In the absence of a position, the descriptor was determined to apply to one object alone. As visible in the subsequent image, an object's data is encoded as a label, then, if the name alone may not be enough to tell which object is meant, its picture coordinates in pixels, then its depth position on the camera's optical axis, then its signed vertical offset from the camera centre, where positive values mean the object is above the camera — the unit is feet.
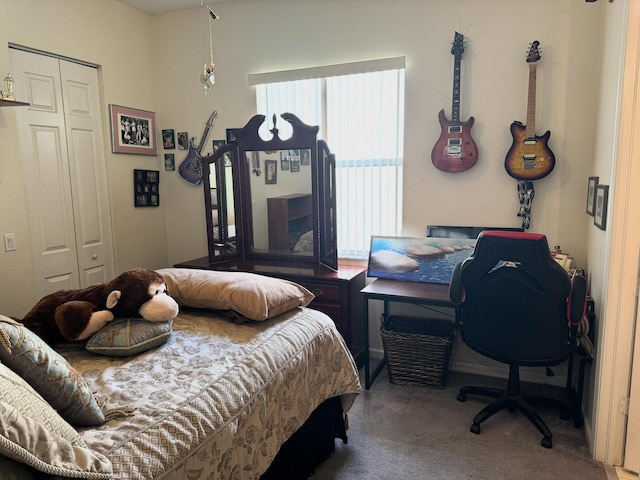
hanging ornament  8.25 +1.85
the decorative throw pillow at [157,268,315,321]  6.68 -1.70
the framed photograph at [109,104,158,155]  11.64 +1.36
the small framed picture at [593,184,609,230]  7.27 -0.50
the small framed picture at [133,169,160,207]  12.41 -0.16
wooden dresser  9.94 -2.37
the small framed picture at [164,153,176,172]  12.98 +0.56
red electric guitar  9.62 +0.80
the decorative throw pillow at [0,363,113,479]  3.10 -1.82
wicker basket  9.66 -3.69
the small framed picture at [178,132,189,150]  12.77 +1.14
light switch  9.25 -1.17
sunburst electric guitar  9.04 +0.57
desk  8.85 -2.28
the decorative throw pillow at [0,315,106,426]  3.93 -1.68
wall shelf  8.50 +1.52
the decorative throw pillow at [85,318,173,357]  5.56 -1.91
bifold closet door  9.75 +0.28
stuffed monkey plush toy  5.68 -1.59
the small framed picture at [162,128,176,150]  12.90 +1.21
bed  4.01 -2.18
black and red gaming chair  7.18 -2.05
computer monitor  9.96 -1.16
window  10.58 +1.22
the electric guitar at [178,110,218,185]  12.66 +0.48
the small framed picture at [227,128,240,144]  11.41 +1.15
